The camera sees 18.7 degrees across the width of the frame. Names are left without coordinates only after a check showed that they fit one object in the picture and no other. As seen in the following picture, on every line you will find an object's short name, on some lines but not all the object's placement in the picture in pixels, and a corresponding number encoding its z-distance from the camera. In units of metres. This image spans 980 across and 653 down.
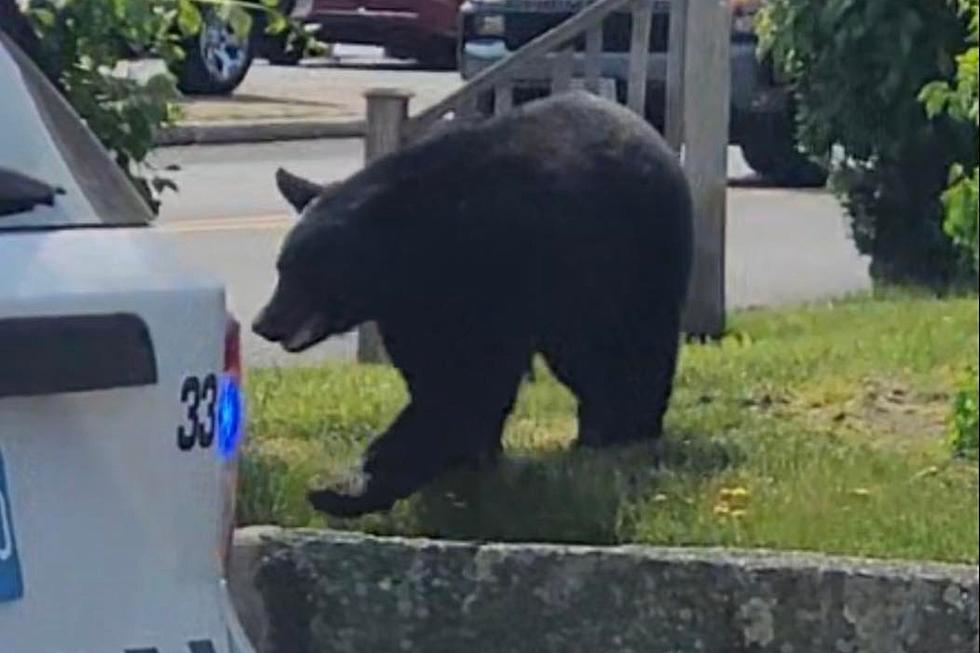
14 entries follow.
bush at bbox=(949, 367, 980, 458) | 6.25
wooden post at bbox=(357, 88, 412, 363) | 10.34
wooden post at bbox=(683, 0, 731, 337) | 10.50
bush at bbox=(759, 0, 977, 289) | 10.87
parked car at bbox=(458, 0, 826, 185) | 17.09
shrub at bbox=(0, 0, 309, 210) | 7.61
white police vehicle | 3.93
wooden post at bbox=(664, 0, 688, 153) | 10.92
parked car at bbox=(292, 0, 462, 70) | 27.66
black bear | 6.89
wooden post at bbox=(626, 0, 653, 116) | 10.88
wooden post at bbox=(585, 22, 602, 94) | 11.07
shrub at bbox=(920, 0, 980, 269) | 4.59
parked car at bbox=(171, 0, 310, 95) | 23.19
